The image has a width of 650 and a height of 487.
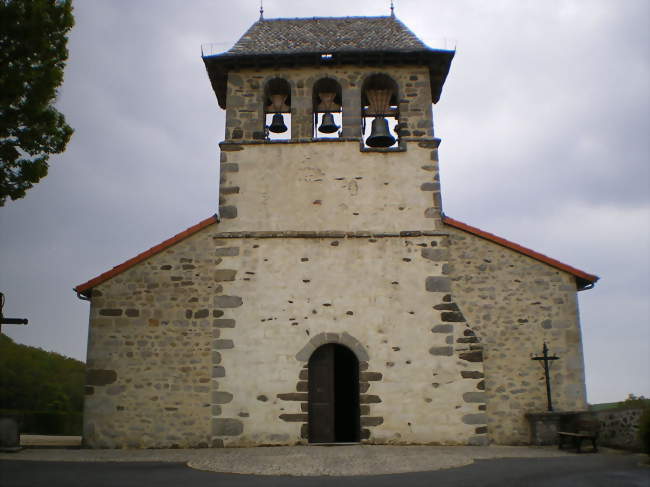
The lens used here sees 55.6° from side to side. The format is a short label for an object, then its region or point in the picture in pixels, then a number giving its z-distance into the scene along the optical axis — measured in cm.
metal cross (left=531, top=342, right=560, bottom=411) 1175
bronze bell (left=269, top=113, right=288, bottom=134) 1332
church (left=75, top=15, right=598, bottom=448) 1158
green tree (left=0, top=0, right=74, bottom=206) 912
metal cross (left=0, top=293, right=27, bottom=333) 961
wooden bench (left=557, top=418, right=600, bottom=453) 1050
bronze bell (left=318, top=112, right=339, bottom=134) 1323
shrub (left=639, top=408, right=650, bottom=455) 924
